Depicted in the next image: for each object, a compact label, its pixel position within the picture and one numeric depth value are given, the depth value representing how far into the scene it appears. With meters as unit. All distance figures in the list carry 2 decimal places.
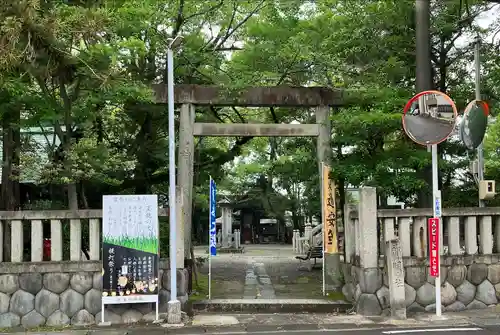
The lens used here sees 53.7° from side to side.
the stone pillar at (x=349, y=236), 11.06
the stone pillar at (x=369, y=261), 10.07
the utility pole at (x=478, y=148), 11.16
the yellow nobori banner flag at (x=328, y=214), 11.91
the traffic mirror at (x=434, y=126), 9.55
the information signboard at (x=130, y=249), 9.45
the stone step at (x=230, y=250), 28.03
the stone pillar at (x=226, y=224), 32.10
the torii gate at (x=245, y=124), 12.13
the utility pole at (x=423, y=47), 11.34
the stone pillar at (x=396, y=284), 9.67
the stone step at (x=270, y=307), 10.58
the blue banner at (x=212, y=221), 11.22
